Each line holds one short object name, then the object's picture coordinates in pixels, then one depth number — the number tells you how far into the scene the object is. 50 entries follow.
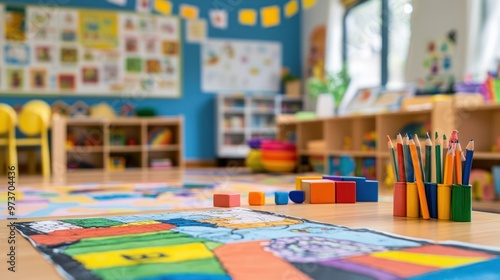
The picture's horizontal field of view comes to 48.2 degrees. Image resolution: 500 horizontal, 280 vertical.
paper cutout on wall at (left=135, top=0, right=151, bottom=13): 4.24
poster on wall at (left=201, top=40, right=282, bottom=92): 6.77
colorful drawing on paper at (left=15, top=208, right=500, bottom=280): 0.64
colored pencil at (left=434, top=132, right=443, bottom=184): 1.09
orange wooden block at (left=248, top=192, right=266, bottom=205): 1.25
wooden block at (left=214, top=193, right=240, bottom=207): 1.23
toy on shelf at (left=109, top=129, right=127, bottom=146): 6.25
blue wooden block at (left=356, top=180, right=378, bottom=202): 1.31
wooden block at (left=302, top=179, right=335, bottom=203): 1.27
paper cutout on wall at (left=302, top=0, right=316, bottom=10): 3.42
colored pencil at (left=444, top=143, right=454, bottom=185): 1.07
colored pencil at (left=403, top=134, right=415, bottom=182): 1.12
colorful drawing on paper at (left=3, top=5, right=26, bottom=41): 6.05
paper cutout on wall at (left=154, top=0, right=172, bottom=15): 4.11
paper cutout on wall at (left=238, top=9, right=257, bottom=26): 4.16
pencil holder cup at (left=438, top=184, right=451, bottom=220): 1.05
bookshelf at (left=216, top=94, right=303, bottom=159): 6.63
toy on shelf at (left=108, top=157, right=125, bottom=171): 6.18
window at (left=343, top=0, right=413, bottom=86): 5.23
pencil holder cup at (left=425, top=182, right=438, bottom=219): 1.07
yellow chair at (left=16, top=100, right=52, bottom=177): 5.10
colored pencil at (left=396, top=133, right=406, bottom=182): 1.13
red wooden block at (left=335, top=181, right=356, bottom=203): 1.28
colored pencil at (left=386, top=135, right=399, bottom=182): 1.15
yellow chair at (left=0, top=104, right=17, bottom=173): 4.77
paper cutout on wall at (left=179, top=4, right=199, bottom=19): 4.54
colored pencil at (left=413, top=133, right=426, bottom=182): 1.11
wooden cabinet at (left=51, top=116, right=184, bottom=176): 6.11
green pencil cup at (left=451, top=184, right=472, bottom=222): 1.02
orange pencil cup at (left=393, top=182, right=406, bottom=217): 1.09
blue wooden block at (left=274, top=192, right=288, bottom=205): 1.25
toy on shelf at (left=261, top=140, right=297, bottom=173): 4.88
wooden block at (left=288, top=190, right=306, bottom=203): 1.28
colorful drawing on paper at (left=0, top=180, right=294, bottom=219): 2.27
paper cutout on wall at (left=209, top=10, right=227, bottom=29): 5.05
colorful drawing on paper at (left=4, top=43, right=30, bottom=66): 6.07
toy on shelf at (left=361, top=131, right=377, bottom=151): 4.08
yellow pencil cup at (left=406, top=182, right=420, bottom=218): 1.08
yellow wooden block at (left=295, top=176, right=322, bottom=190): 1.35
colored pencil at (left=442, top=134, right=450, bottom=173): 1.10
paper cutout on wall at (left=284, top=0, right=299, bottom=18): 3.71
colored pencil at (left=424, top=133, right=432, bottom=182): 1.10
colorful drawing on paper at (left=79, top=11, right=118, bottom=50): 6.33
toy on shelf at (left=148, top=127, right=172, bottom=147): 6.40
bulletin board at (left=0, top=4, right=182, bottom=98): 6.09
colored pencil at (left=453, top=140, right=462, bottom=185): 1.07
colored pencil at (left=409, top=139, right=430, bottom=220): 1.06
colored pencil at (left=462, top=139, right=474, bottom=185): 1.05
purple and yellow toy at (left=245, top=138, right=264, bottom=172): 5.04
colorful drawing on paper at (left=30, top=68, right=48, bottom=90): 6.14
